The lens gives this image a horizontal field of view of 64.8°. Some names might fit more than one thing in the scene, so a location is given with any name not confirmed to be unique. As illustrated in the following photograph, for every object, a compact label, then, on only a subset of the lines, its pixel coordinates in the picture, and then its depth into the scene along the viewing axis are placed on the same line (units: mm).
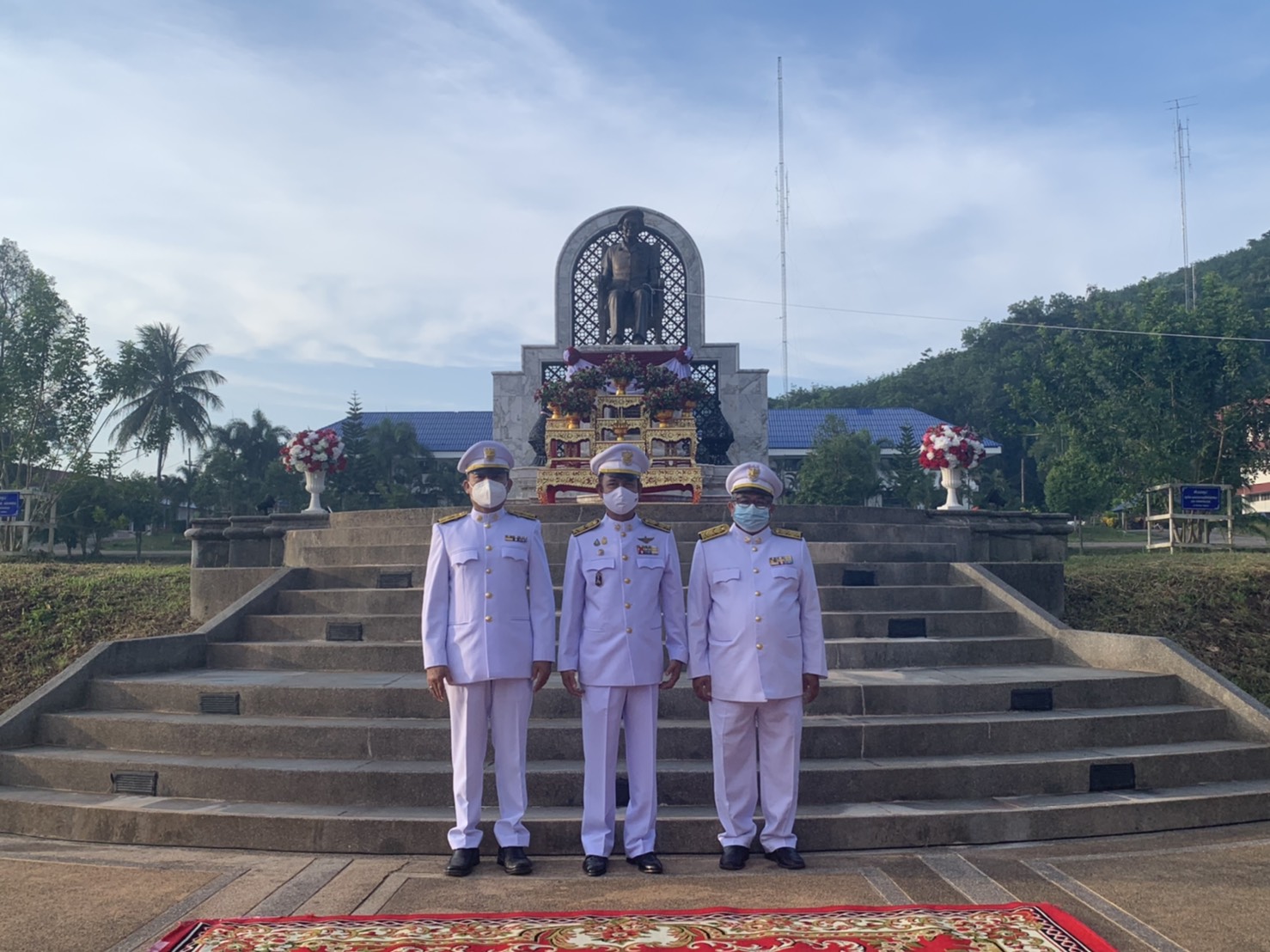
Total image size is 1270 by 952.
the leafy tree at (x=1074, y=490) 17039
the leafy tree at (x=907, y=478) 26688
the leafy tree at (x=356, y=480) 27312
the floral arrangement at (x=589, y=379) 13297
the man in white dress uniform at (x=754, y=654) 4570
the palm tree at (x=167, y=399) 36031
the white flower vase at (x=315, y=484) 12791
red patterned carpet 3375
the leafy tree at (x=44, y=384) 16531
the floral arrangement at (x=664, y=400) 12898
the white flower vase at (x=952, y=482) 11917
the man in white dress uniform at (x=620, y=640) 4527
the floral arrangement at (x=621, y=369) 13422
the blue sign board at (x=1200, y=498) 13031
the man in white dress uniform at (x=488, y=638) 4543
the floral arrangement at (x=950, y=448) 12102
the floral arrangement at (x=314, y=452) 12742
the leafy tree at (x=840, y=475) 25141
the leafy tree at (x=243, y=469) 30672
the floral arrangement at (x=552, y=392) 13148
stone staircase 4875
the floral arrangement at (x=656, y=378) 13344
